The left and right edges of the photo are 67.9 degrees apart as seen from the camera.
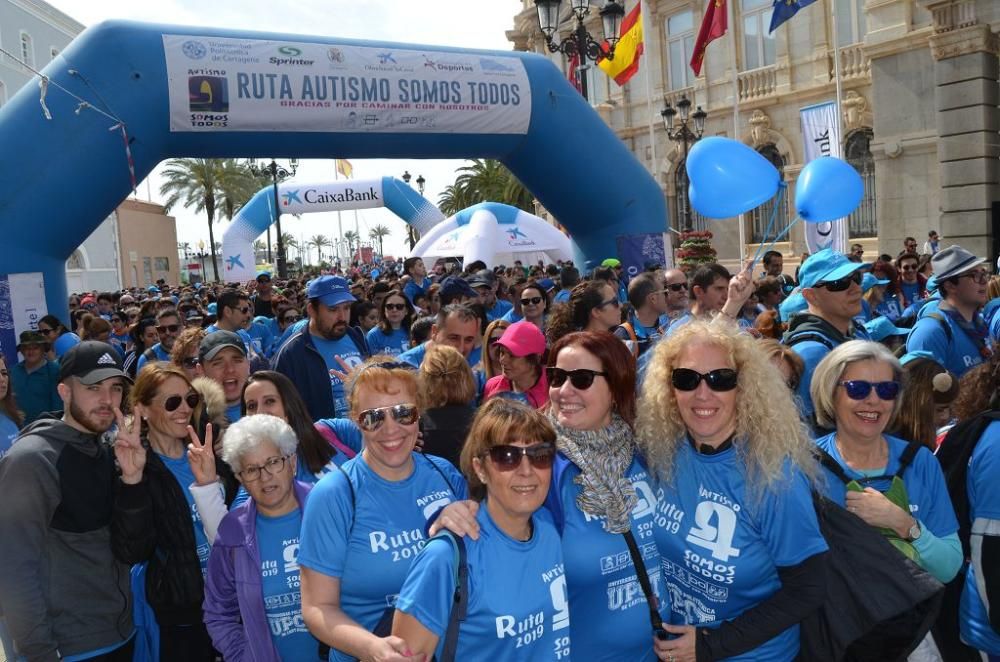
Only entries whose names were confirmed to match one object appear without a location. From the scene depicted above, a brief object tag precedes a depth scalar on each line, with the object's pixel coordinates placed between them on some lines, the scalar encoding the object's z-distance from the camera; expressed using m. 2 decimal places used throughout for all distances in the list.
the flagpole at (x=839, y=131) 14.02
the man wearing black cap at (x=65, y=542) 2.79
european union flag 15.74
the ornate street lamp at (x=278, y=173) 22.58
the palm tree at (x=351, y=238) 114.61
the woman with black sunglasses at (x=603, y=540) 2.36
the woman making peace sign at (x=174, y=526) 3.00
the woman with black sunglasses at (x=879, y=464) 2.44
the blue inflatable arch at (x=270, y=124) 8.91
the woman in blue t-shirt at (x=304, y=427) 3.38
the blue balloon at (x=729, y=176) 5.16
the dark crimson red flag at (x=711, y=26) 16.50
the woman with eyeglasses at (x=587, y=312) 5.02
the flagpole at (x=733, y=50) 19.91
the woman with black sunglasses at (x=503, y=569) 2.01
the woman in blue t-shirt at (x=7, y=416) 4.33
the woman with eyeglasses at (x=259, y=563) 2.84
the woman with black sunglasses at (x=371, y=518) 2.38
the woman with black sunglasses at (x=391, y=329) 7.09
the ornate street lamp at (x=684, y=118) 17.22
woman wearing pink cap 3.90
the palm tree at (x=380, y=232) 109.50
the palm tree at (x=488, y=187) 35.56
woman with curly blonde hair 2.22
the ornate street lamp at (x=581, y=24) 9.38
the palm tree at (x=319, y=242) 118.72
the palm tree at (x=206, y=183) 38.53
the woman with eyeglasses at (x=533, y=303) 6.95
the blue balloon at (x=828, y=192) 5.44
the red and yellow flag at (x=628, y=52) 15.34
